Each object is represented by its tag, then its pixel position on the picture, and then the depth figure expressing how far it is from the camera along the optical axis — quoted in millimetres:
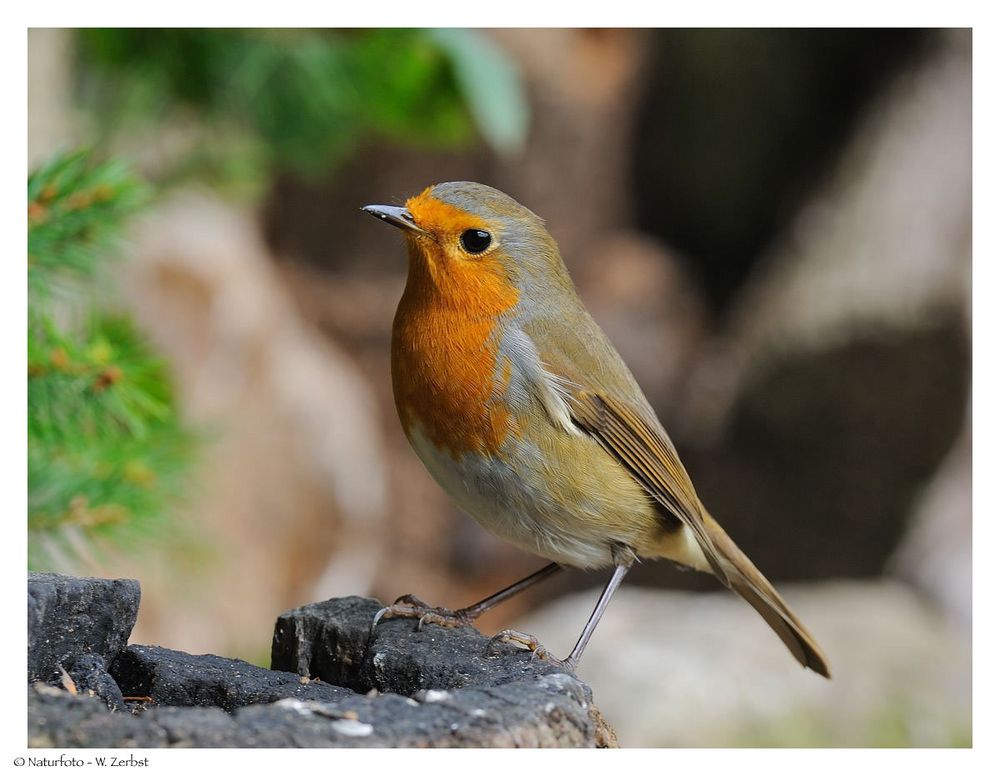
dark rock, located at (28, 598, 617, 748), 3629
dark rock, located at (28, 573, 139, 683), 4367
